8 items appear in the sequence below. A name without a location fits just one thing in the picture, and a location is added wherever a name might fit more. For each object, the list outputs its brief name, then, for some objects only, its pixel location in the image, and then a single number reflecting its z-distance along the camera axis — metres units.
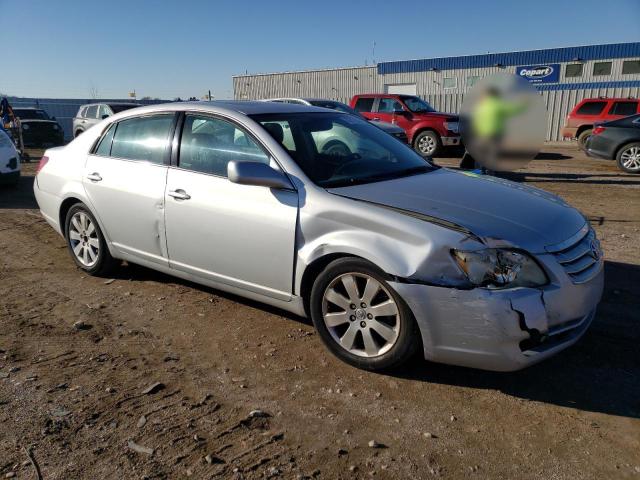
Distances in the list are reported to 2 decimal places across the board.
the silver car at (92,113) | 17.02
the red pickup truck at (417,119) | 14.94
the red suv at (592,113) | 16.36
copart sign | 28.83
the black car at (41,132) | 20.55
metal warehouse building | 25.12
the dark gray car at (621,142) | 12.23
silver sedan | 2.92
